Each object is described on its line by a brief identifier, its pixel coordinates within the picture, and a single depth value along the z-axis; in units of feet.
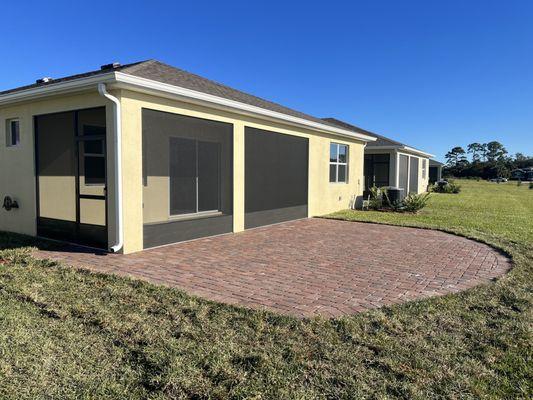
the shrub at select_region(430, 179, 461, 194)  105.70
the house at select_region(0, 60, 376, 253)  22.81
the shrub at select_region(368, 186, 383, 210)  55.52
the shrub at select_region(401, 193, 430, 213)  52.08
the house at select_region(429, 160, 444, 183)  142.24
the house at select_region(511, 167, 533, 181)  273.09
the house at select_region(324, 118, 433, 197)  68.74
